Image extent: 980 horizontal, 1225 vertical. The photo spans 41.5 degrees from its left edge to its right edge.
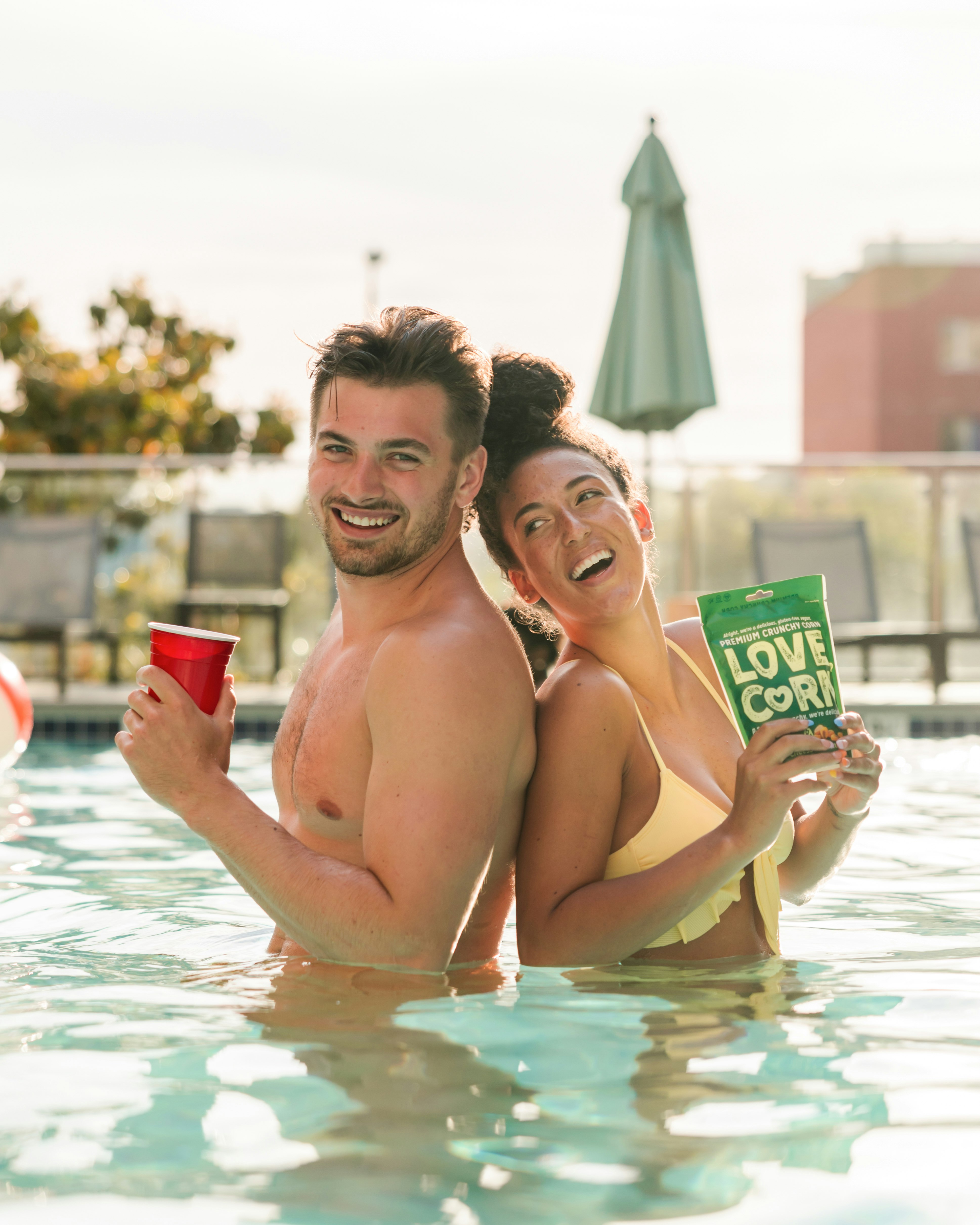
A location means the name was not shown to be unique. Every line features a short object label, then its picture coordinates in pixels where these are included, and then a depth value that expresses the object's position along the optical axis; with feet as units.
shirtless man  7.77
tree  53.88
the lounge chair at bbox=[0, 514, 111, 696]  34.99
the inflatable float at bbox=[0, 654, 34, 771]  20.12
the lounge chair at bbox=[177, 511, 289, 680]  37.14
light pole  87.27
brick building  158.71
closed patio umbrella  31.17
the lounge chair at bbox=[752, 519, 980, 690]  34.37
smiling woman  8.20
